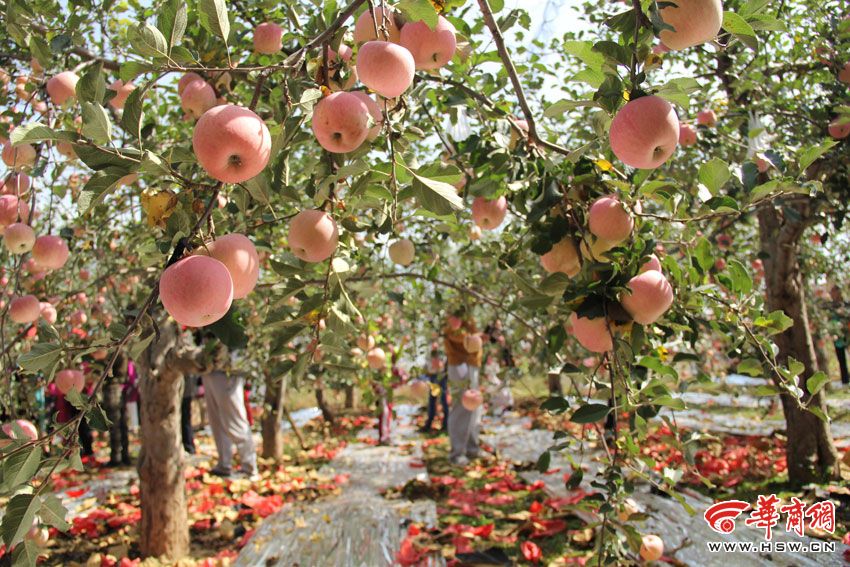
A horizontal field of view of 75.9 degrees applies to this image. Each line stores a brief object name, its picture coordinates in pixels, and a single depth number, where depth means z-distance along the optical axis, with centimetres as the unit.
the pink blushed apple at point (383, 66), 108
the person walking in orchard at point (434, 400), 695
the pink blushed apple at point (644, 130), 105
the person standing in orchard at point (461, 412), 552
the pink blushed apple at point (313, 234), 129
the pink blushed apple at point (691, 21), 102
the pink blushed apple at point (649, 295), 136
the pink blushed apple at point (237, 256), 111
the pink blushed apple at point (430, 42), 128
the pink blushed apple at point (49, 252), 221
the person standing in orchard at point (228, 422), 566
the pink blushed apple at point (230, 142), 95
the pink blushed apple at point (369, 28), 132
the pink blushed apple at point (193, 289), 97
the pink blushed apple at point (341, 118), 108
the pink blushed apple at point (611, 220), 140
